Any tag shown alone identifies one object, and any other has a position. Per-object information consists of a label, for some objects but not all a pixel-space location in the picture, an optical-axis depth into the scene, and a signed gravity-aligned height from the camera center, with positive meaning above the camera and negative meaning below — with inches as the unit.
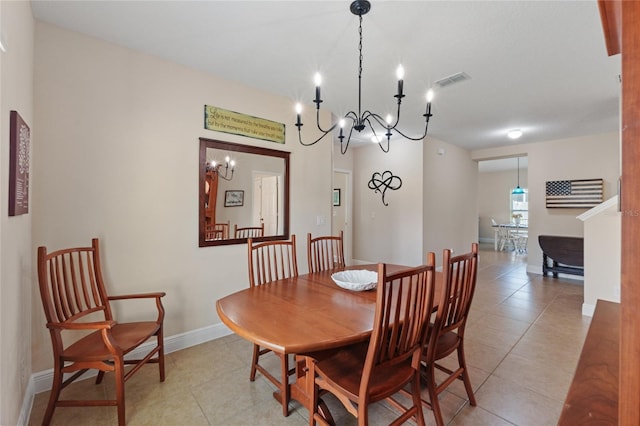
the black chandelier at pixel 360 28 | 66.7 +51.0
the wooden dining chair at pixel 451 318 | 58.9 -23.2
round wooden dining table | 47.6 -20.1
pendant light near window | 319.0 +26.0
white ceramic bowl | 72.7 -18.0
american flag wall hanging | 190.1 +15.2
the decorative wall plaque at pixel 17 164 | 56.2 +9.9
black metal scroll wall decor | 205.6 +23.6
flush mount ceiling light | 180.4 +51.8
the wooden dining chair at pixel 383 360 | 47.7 -30.1
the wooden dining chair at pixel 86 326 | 63.4 -28.5
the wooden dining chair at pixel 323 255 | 100.7 -15.0
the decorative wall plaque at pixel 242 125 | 107.1 +35.5
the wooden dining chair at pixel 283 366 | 68.1 -39.4
